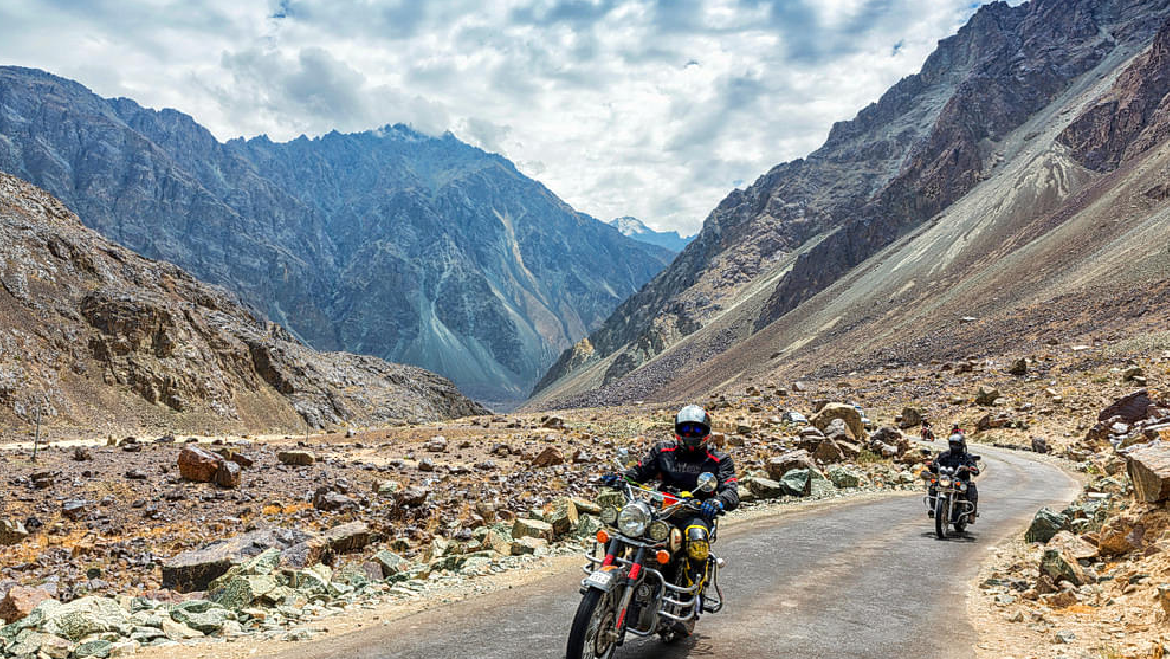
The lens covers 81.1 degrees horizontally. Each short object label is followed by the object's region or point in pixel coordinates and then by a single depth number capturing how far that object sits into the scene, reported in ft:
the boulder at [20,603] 26.61
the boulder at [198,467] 59.26
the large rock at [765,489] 61.46
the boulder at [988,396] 133.39
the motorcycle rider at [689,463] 23.65
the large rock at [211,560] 34.27
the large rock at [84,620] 23.63
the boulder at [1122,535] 30.45
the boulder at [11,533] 43.60
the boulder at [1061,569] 29.94
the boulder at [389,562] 35.78
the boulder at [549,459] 78.89
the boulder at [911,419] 125.90
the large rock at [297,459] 75.15
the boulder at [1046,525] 40.45
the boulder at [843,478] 70.85
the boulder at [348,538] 40.75
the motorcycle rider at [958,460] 48.52
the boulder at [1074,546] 32.40
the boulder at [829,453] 83.82
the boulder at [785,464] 67.89
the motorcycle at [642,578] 19.22
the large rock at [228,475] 58.13
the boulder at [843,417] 96.94
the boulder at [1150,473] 29.12
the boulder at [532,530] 42.06
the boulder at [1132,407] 89.25
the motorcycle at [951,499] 46.73
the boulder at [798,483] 62.49
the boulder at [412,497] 53.16
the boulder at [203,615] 25.89
